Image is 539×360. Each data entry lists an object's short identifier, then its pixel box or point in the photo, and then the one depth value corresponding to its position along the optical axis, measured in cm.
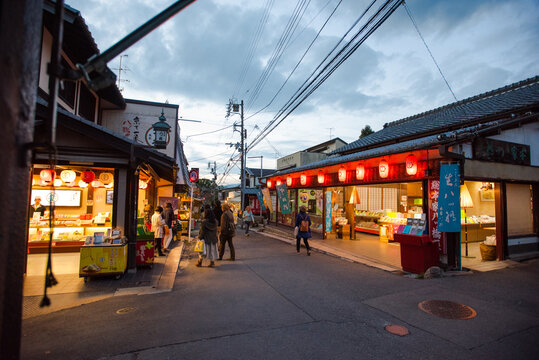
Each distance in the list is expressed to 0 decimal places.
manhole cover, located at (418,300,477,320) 534
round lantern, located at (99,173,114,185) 992
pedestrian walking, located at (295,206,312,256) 1151
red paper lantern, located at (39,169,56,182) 930
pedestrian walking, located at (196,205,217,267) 928
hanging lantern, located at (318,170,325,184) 1542
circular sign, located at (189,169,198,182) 1379
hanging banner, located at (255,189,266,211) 2236
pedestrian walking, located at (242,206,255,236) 1818
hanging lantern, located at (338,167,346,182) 1367
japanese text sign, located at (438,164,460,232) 797
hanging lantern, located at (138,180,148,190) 1309
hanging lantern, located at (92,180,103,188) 1026
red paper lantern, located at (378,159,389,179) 1102
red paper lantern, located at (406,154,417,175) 949
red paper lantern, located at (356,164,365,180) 1237
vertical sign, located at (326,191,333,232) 1488
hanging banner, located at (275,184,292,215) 1789
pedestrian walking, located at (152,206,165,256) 1074
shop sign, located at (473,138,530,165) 907
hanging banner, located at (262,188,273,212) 2120
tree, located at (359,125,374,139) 3678
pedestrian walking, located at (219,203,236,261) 1000
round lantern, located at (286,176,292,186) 1939
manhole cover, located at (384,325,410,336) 464
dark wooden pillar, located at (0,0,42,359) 171
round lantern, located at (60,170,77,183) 935
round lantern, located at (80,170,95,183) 898
